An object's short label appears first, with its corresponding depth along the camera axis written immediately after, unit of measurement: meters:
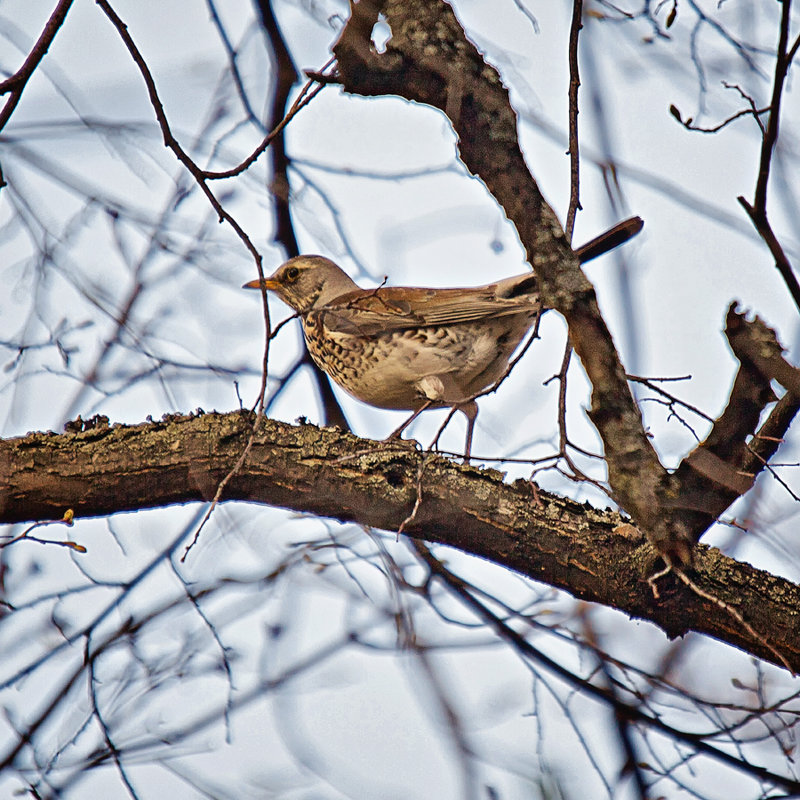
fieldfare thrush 8.99
